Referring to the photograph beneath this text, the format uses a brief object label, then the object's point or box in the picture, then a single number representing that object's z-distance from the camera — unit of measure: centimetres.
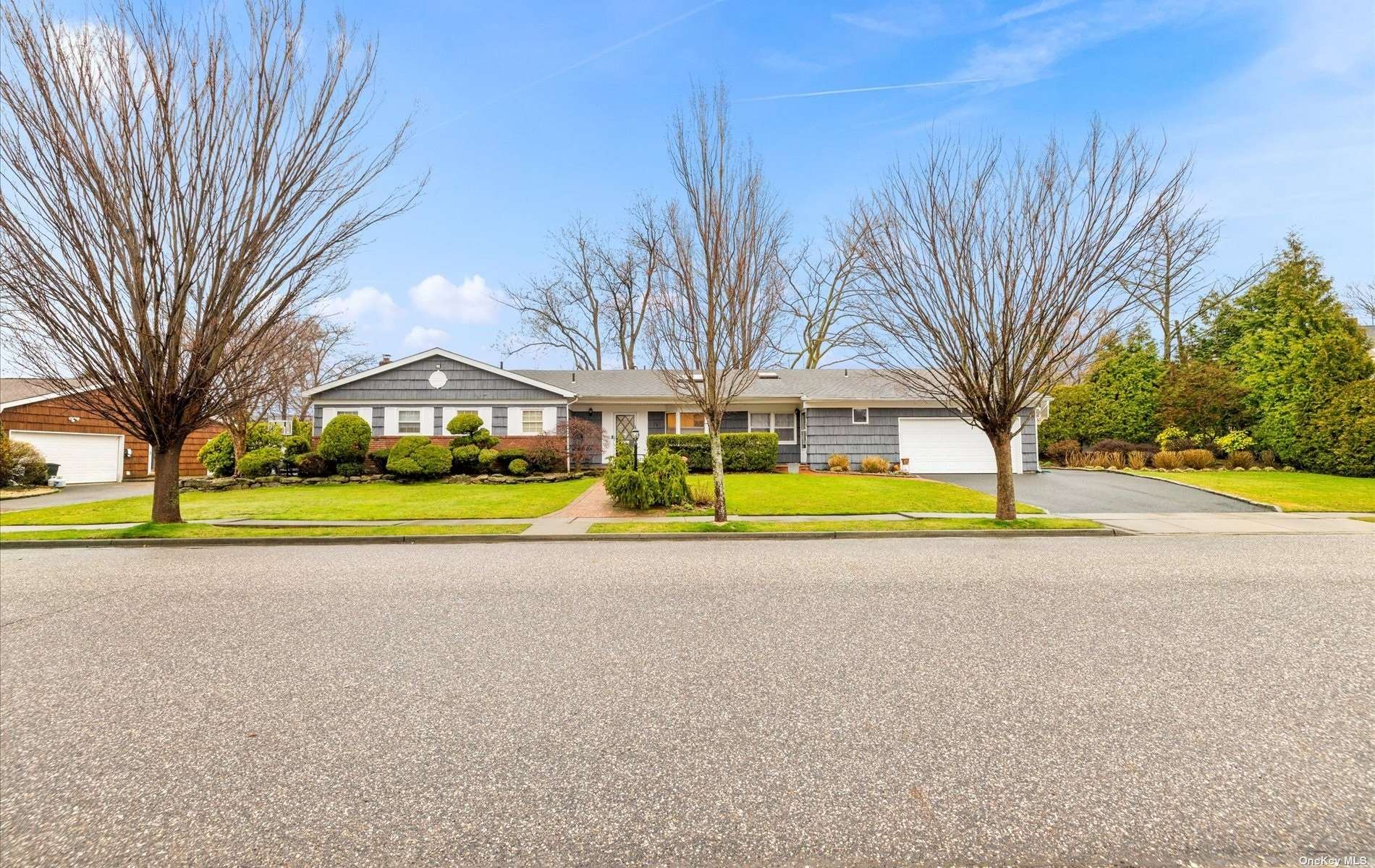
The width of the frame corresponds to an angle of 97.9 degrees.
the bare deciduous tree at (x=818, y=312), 2824
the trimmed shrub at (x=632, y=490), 1337
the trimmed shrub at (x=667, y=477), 1353
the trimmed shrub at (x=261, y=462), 1995
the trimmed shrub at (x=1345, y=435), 1814
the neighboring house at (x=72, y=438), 2208
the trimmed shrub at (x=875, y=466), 2064
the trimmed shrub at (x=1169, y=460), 2095
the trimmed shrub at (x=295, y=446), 2061
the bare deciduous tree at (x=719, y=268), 1124
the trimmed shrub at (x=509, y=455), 2009
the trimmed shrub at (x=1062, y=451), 2455
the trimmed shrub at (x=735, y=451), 2102
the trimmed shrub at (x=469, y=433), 2033
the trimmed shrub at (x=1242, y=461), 2100
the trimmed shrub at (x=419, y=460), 1933
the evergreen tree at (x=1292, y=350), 1983
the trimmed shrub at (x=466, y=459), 2005
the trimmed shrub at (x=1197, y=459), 2094
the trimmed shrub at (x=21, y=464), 1984
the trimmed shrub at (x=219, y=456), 2162
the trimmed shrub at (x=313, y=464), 2006
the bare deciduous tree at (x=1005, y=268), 1054
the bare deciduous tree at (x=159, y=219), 955
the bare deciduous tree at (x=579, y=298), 3384
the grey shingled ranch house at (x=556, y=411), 2167
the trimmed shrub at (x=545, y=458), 2012
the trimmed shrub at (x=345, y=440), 1975
